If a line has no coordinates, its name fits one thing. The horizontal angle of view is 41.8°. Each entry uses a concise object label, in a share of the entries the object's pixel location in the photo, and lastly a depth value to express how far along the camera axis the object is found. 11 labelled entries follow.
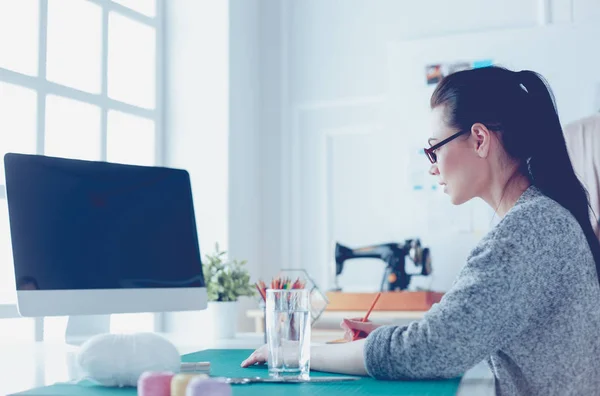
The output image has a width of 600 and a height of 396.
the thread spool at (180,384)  0.90
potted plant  2.21
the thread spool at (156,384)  0.92
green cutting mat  1.04
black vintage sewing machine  3.12
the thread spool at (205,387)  0.85
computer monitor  1.64
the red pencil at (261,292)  1.92
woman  1.15
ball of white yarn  1.08
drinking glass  1.19
